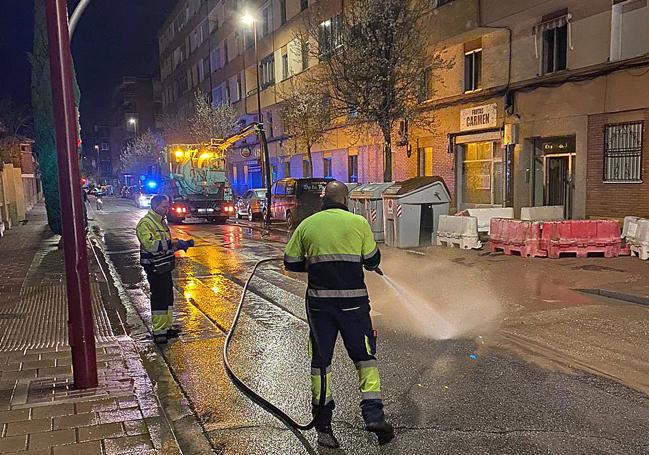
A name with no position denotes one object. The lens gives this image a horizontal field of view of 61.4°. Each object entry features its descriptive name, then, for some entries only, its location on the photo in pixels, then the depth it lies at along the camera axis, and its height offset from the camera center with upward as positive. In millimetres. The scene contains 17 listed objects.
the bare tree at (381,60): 17047 +3822
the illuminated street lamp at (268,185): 18738 -184
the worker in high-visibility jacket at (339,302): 3879 -881
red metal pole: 4598 -155
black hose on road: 3945 -1874
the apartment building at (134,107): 89388 +12878
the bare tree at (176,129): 52688 +5348
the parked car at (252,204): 24078 -1052
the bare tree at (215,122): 36281 +3975
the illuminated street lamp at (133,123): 88256 +9911
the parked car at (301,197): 19203 -642
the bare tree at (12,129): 27306 +4360
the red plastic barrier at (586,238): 11812 -1412
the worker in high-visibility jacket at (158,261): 6441 -928
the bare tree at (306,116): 24738 +2956
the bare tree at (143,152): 63344 +3725
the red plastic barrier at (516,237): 12016 -1435
